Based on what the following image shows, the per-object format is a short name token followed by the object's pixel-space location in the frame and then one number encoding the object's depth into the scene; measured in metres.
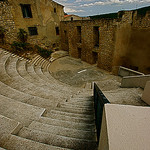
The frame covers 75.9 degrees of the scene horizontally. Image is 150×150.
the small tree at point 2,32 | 8.93
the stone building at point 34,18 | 9.06
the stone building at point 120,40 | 7.18
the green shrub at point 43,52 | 11.41
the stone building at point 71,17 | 14.44
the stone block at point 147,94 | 2.90
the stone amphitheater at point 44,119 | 1.48
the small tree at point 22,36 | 10.03
